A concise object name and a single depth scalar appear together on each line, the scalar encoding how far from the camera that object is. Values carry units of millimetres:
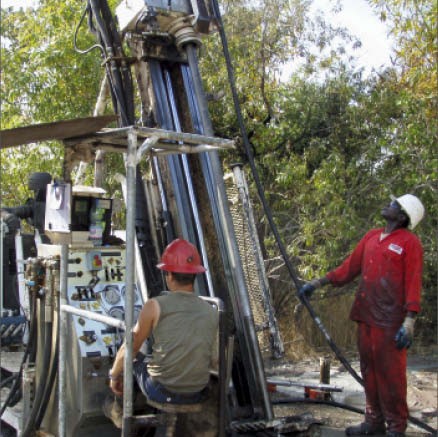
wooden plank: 3547
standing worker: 4953
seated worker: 3666
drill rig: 4094
